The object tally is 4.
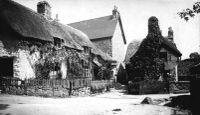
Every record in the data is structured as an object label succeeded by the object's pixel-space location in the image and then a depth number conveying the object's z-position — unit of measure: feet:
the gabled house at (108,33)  124.88
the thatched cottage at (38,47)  60.29
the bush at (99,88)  72.97
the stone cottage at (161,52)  93.35
